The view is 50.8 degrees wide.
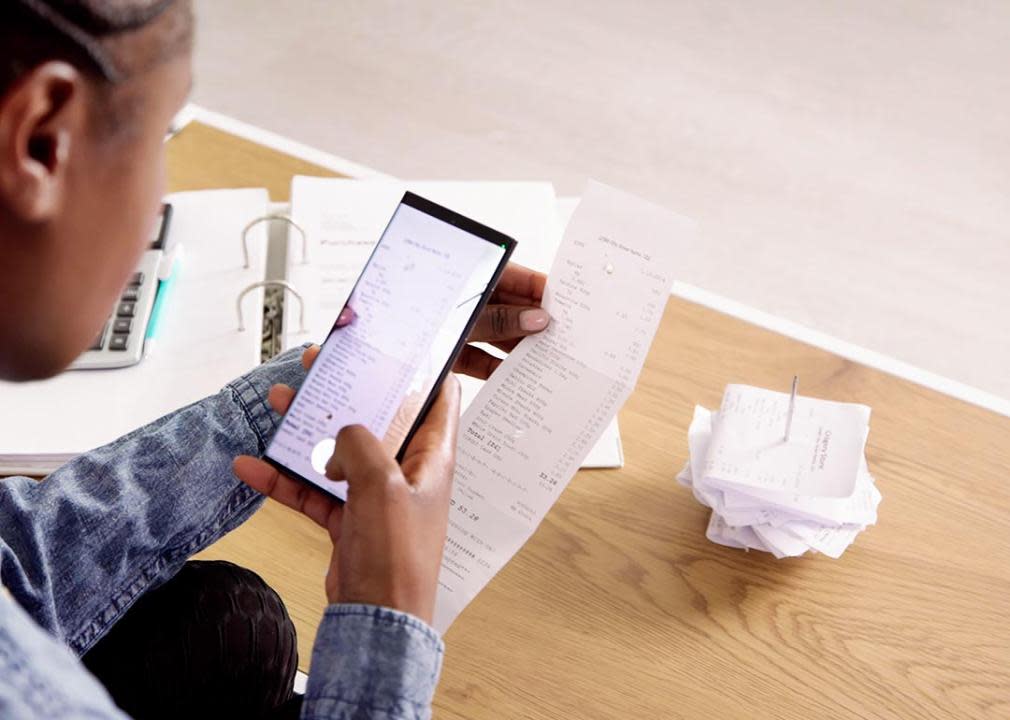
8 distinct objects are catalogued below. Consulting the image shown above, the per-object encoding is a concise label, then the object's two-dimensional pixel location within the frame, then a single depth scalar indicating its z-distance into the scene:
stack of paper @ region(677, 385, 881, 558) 0.89
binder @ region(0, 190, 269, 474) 0.96
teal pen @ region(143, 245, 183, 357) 1.05
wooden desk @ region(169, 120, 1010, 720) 0.82
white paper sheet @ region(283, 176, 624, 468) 1.12
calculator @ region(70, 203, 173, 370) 1.02
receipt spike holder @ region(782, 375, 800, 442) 0.94
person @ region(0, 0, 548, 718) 0.48
